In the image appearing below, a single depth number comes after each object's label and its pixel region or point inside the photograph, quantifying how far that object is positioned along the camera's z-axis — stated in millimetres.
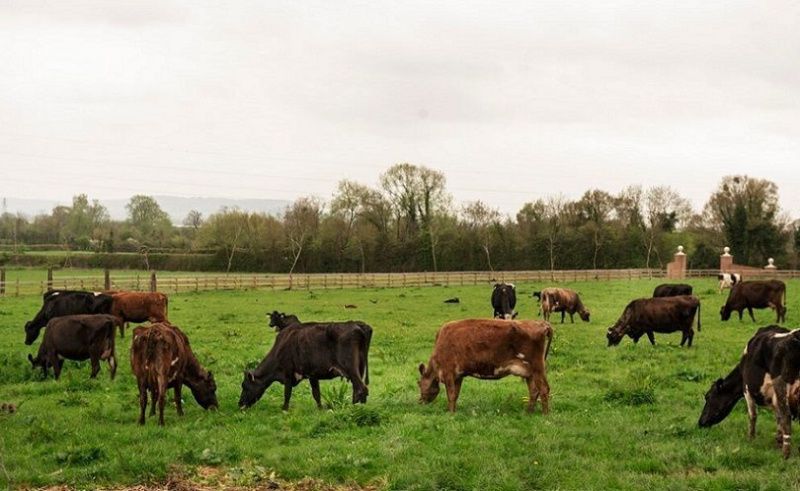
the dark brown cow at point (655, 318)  19031
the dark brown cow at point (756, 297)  25188
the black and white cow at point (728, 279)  40972
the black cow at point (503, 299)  27636
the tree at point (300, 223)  68369
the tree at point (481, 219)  71394
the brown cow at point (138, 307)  23078
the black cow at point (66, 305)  19516
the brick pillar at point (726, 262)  61375
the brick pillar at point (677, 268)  58719
